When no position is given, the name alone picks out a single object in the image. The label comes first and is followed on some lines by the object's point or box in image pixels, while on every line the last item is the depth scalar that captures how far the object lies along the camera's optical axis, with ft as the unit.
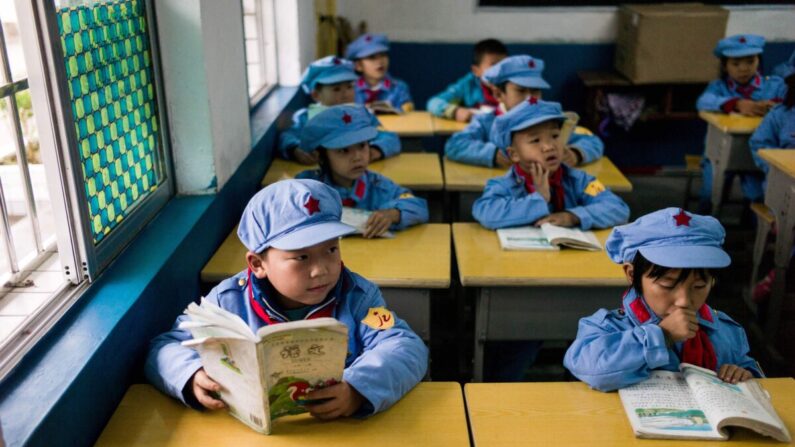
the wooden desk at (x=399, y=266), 7.54
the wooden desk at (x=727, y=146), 13.82
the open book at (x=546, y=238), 8.28
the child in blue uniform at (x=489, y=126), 11.66
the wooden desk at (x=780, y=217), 10.44
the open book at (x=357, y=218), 8.70
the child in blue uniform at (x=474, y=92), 15.31
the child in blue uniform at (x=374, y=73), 16.21
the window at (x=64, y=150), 5.24
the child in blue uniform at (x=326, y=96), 11.87
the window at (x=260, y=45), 13.64
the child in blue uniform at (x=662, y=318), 5.51
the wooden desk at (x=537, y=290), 7.59
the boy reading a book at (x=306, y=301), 5.24
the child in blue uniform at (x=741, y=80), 15.38
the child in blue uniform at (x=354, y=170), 8.96
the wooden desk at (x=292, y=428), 5.00
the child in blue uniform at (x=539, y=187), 8.85
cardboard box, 17.21
